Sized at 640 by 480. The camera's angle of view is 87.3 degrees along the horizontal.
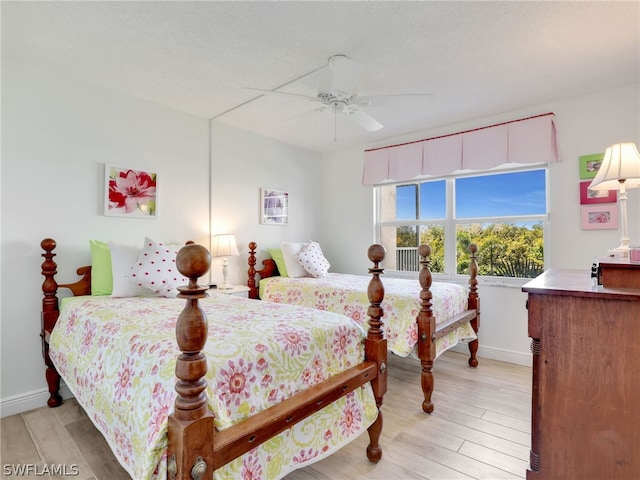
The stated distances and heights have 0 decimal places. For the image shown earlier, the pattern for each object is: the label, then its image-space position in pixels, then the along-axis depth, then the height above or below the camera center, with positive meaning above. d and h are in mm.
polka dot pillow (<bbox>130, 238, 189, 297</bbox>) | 2391 -203
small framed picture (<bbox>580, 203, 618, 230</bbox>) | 2822 +210
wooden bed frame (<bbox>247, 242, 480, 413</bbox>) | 2342 -661
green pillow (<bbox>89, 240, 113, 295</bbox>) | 2533 -229
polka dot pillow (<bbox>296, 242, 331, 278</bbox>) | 3756 -216
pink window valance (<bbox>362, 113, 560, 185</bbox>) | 3119 +962
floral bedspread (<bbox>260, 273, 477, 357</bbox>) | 2520 -507
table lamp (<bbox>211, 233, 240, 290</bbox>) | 3400 -51
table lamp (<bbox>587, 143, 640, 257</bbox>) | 1664 +343
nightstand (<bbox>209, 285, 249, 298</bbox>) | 3260 -470
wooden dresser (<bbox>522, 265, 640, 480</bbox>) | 1110 -492
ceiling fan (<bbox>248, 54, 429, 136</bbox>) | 2195 +1061
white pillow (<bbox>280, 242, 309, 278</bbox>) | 3797 -220
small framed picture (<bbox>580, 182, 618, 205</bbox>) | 2820 +384
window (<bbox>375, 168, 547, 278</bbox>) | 3371 +230
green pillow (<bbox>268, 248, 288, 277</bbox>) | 3883 -191
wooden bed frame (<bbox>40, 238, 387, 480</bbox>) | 987 -624
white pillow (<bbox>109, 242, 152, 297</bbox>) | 2418 -200
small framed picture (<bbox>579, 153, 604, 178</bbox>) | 2887 +671
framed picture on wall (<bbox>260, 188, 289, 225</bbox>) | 4055 +452
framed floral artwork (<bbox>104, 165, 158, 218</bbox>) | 2797 +443
